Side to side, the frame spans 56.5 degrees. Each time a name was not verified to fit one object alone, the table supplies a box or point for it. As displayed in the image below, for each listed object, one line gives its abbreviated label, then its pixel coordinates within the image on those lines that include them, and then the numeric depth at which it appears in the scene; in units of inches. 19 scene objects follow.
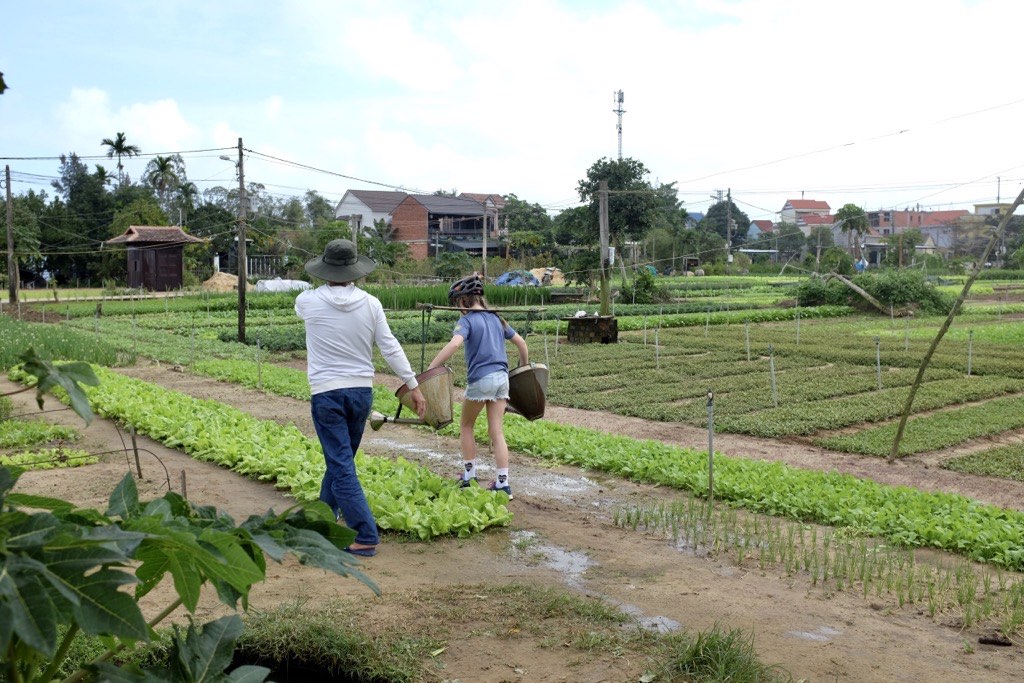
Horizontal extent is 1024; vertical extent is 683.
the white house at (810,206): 4537.4
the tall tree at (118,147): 2514.8
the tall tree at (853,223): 2486.5
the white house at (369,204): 2797.7
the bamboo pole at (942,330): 389.1
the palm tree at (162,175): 2464.7
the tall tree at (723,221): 3356.3
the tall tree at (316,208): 2659.9
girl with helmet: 305.7
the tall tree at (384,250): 1795.0
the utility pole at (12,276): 1413.4
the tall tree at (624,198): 1459.2
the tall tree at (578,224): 1482.5
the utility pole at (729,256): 2474.5
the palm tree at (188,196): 2289.7
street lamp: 978.7
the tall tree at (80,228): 1923.0
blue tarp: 1620.3
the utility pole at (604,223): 1118.4
